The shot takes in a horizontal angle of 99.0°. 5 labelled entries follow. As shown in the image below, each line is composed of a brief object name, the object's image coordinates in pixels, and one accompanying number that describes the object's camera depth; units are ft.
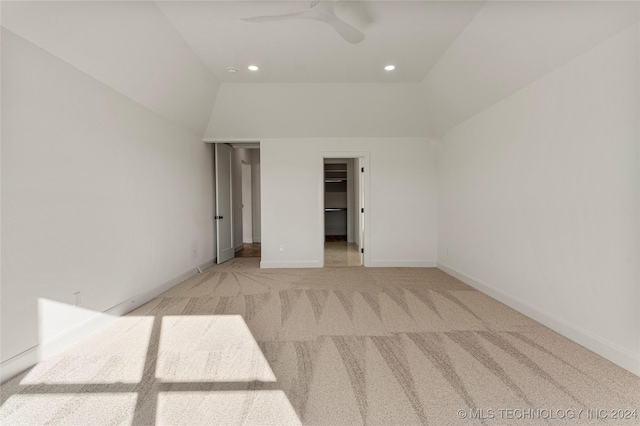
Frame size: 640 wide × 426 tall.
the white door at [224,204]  17.88
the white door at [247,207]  27.86
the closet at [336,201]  30.81
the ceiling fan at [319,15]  6.90
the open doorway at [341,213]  20.54
